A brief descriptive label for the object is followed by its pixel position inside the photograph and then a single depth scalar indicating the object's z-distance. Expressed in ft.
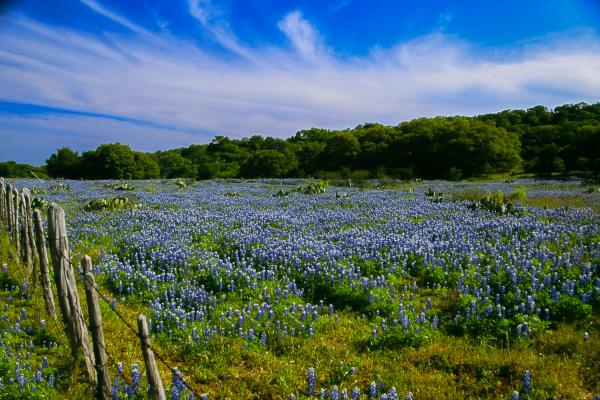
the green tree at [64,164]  247.70
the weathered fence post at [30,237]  24.34
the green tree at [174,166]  253.75
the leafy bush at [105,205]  53.98
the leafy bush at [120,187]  95.00
